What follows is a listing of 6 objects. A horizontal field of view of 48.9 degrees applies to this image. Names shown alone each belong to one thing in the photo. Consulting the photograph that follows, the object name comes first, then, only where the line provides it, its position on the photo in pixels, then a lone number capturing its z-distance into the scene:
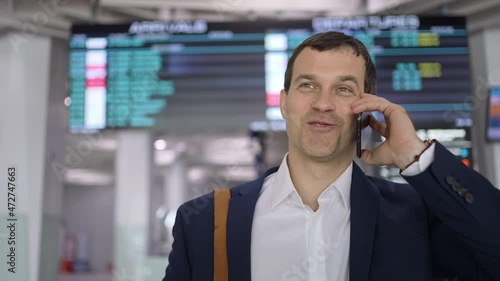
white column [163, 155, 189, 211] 4.16
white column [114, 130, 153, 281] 2.90
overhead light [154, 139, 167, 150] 3.13
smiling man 1.09
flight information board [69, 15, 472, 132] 2.74
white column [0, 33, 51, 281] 2.52
